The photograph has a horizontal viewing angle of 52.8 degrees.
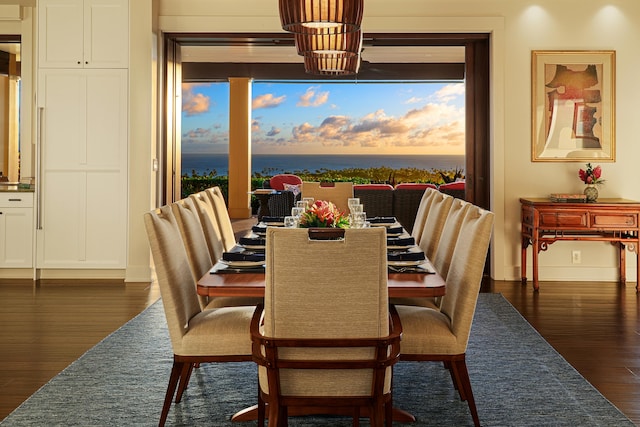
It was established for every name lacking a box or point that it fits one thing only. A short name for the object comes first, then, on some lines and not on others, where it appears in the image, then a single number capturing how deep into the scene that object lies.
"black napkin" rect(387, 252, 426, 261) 3.04
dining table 2.56
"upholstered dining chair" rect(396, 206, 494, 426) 2.67
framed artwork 6.40
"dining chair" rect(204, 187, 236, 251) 4.43
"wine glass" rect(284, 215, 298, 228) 3.58
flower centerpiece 3.28
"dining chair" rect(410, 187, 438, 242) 4.57
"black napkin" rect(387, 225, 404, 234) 4.17
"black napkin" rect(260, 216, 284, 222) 4.88
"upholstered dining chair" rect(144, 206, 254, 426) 2.68
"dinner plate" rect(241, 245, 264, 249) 3.57
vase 6.00
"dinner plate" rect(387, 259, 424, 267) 2.96
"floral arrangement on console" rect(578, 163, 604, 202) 6.01
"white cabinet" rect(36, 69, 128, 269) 6.29
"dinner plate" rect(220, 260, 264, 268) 2.94
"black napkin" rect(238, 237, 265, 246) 3.65
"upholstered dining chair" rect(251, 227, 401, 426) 2.12
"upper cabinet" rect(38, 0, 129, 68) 6.24
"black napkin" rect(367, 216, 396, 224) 4.72
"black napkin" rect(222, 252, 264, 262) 3.01
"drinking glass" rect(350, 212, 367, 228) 3.82
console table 5.84
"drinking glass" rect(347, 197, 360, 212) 4.19
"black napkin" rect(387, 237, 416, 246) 3.57
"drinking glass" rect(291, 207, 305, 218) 3.85
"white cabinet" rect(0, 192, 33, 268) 6.37
